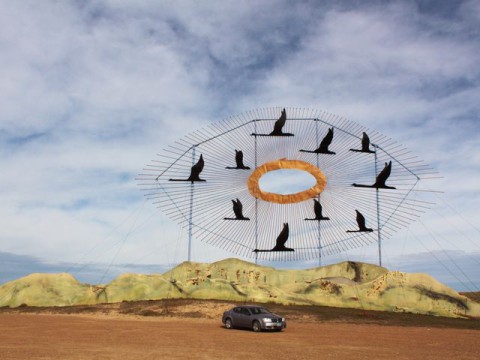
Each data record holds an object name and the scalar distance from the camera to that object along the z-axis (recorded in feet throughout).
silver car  80.23
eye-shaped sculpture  95.86
